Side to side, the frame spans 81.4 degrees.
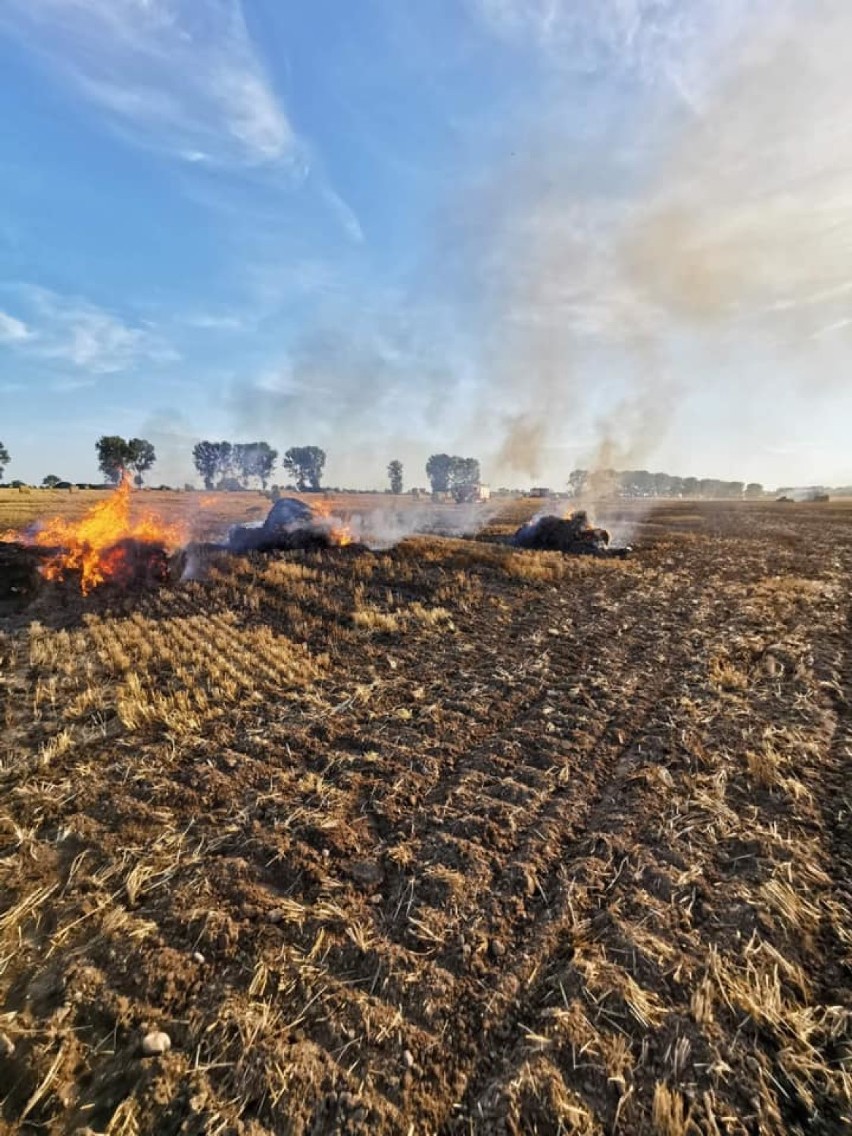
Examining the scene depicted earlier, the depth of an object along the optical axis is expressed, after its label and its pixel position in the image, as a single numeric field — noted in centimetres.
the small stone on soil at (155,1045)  324
